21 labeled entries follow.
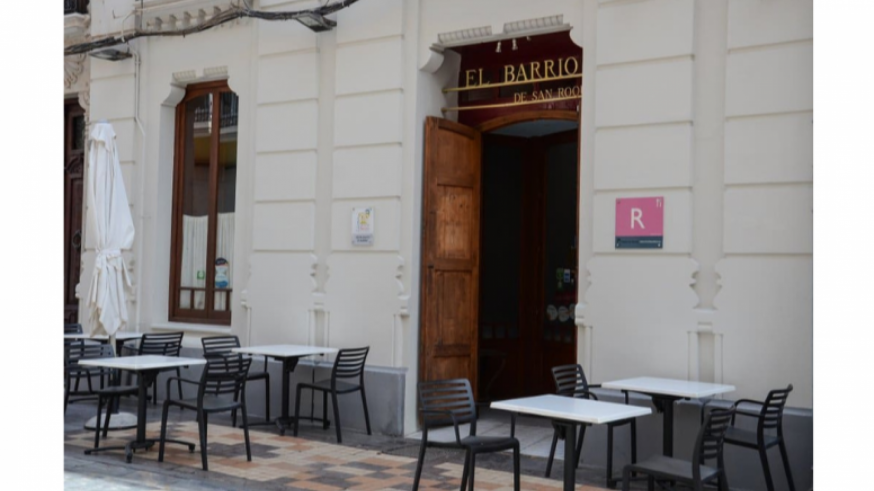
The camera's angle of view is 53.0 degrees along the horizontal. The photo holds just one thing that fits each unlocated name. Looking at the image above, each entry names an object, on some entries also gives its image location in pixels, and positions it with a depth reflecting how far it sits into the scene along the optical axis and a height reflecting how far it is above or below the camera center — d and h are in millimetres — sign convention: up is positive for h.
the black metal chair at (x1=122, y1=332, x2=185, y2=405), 9961 -1010
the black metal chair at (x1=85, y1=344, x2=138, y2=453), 8133 -1291
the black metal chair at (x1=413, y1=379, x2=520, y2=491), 5953 -1117
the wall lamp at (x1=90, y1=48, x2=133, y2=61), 11867 +2728
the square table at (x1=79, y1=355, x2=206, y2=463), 7668 -982
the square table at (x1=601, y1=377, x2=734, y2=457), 6613 -954
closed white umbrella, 8859 +252
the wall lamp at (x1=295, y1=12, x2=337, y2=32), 9703 +2659
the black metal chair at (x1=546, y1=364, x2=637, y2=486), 7293 -1055
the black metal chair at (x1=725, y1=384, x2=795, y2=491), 6348 -1240
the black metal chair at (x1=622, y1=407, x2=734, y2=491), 5129 -1226
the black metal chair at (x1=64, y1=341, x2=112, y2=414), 9111 -1088
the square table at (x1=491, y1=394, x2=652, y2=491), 5430 -946
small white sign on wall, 9586 +372
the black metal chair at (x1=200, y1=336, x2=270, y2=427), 9655 -1050
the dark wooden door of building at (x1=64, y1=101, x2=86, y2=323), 12984 +841
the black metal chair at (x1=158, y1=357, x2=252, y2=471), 7461 -1149
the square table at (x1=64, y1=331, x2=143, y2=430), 8944 -1720
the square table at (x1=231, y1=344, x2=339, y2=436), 9008 -990
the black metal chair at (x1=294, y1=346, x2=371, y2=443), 8883 -1211
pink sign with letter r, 7672 +378
